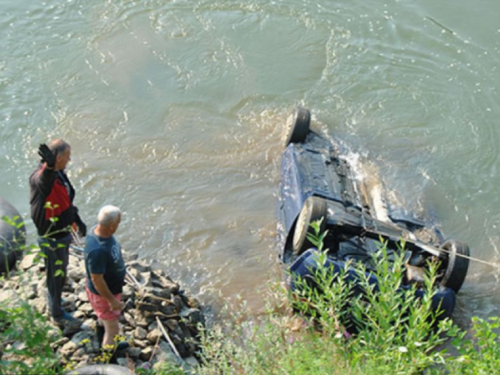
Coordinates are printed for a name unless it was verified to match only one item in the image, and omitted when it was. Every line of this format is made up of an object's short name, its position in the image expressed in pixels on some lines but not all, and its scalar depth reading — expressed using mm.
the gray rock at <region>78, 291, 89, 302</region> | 14352
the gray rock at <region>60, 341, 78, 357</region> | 13164
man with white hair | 12008
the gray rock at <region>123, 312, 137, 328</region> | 14211
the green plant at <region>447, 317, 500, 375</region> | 11297
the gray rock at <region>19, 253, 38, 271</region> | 15516
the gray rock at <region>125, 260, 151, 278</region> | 16031
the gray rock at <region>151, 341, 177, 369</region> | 13633
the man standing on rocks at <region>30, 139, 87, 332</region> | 12195
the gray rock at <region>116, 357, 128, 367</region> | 13328
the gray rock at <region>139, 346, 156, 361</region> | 13633
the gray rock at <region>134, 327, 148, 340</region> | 13961
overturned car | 16172
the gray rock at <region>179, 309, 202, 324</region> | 15234
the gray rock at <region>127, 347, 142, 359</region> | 13547
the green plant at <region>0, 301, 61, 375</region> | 9586
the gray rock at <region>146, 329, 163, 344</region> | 13992
